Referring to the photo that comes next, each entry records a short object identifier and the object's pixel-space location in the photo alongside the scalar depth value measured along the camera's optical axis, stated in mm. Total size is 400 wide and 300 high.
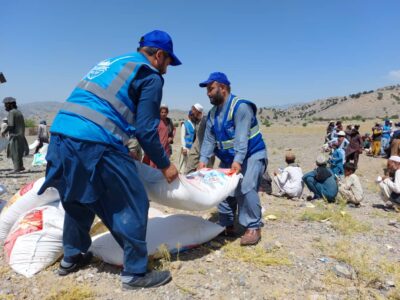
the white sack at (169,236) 2865
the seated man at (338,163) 8503
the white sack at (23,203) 3307
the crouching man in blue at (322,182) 5707
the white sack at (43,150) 9282
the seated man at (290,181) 6059
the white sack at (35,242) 2807
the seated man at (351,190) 5684
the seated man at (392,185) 5282
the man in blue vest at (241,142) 3174
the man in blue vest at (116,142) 2262
